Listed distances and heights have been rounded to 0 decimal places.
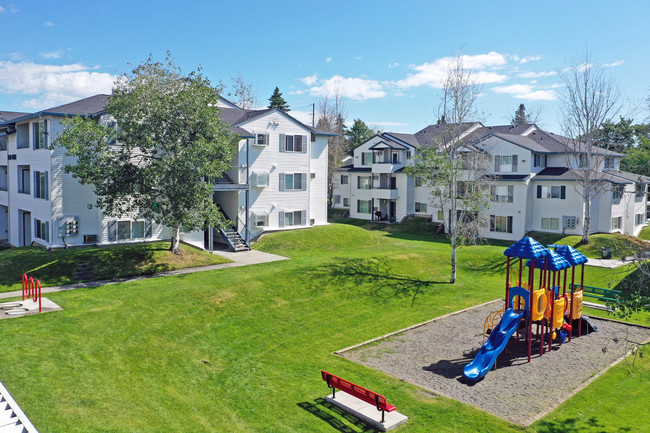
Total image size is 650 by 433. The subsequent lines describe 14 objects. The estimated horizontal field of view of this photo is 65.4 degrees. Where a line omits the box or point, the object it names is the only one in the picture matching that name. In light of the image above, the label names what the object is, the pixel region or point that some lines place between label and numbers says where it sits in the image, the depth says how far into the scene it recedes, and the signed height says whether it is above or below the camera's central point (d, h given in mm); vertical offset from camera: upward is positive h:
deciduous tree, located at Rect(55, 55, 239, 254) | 25922 +2080
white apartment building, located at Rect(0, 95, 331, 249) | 29547 +26
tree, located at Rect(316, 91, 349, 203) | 66938 +8081
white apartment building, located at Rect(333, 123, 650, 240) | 46156 +381
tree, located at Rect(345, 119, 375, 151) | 94062 +10599
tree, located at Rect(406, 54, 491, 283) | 28803 +1478
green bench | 25875 -5200
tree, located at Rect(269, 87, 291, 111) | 76188 +13437
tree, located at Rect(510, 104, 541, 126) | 109250 +16808
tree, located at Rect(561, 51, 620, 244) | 42031 +3043
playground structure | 17531 -4540
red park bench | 13172 -5523
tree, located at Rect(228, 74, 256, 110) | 73062 +12954
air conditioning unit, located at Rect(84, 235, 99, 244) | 30188 -3181
